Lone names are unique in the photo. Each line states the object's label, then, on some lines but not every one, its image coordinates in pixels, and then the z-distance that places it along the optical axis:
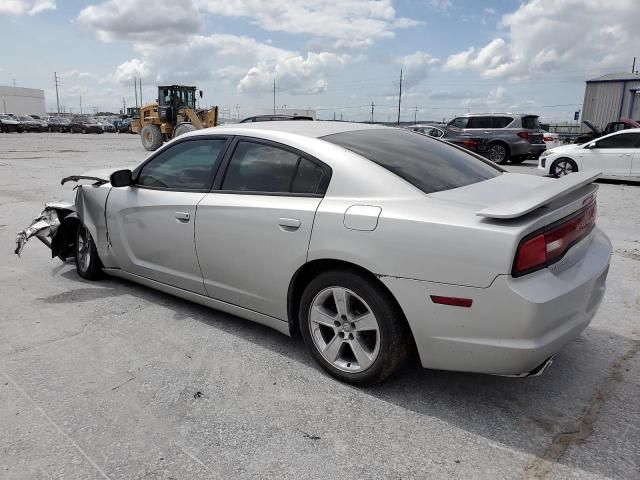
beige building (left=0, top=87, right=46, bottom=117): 94.38
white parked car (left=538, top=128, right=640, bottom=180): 12.09
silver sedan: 2.38
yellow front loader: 22.87
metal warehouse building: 30.33
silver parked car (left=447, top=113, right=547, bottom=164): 17.09
